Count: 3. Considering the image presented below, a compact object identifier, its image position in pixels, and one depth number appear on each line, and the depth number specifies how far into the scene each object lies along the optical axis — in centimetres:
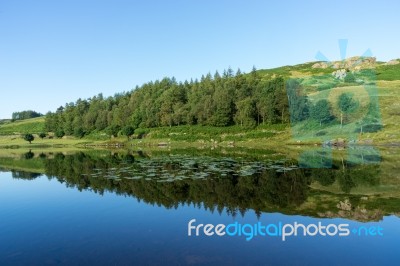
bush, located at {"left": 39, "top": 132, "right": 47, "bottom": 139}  15312
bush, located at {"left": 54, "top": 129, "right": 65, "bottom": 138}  15400
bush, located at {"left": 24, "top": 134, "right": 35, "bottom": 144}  13641
